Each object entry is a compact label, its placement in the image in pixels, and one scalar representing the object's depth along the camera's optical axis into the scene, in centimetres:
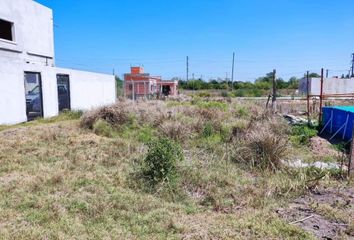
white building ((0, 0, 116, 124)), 1291
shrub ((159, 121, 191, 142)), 936
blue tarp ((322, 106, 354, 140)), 1001
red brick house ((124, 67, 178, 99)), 3789
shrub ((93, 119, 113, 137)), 1041
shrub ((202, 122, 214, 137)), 1002
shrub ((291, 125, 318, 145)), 938
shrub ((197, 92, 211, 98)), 3322
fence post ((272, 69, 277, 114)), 1277
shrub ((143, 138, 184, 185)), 529
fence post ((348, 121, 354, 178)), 576
